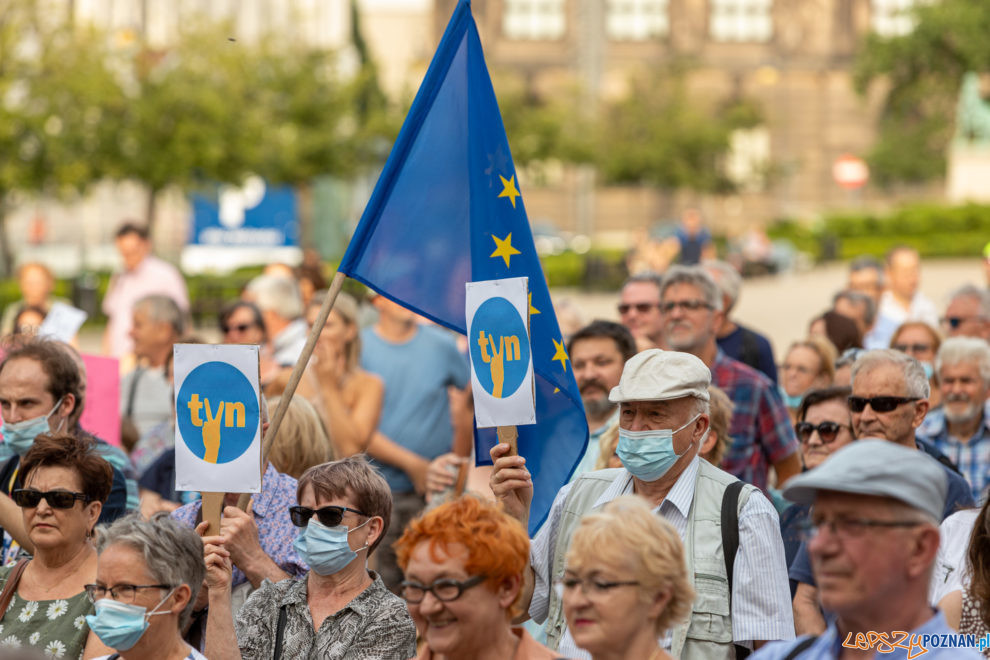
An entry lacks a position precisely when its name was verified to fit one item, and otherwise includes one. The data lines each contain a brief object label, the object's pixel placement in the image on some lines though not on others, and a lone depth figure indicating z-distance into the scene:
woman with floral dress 9.64
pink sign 14.37
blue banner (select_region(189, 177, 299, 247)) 69.25
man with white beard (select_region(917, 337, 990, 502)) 14.18
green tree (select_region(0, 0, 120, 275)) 53.41
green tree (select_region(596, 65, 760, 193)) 110.50
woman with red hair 7.54
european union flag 11.23
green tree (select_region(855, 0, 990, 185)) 99.69
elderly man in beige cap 8.74
